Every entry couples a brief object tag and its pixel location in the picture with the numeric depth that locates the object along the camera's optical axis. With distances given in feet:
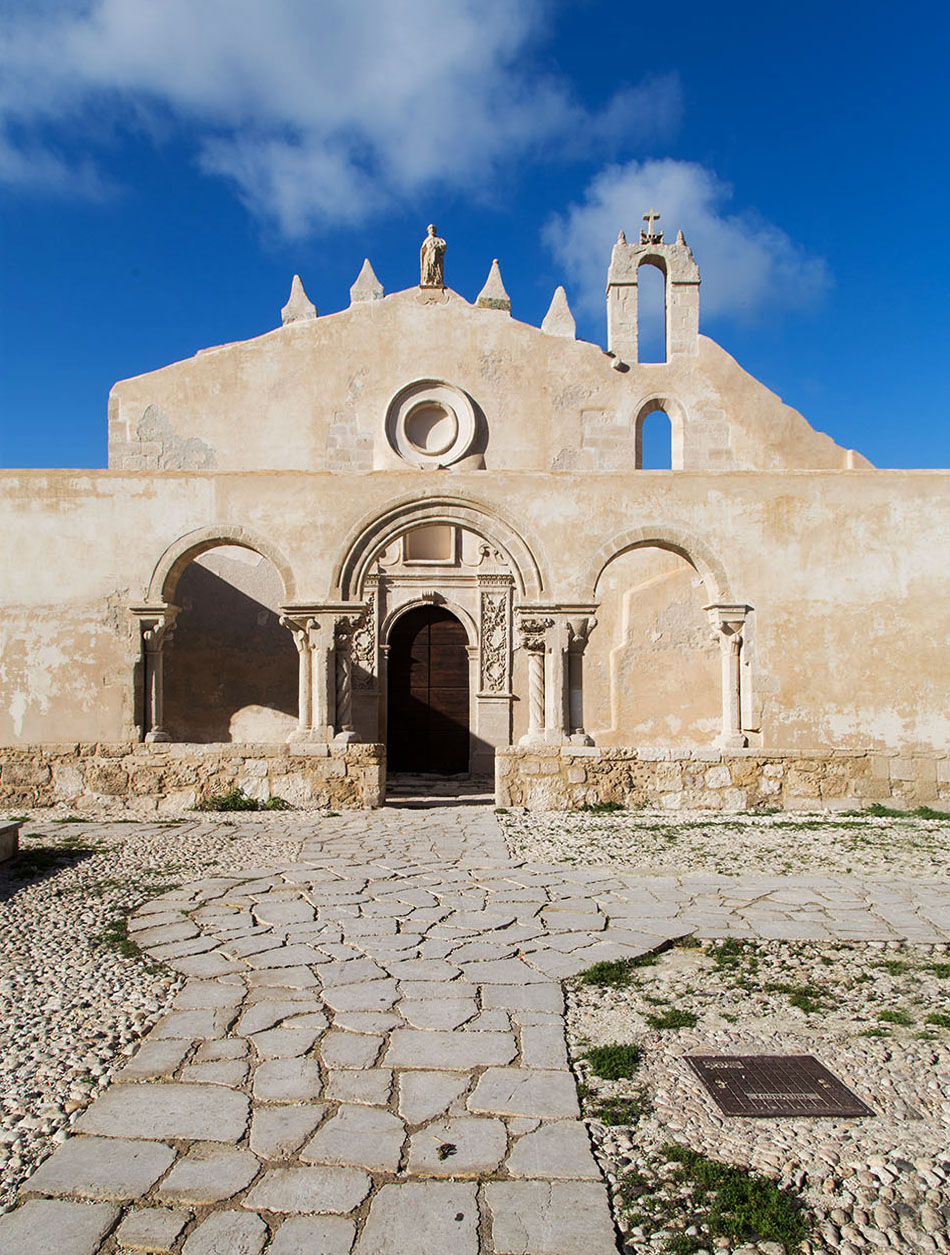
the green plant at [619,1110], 9.59
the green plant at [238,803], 32.42
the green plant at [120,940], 15.26
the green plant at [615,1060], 10.66
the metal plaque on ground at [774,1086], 9.84
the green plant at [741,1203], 7.64
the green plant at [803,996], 12.86
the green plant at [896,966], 14.34
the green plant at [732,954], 14.85
